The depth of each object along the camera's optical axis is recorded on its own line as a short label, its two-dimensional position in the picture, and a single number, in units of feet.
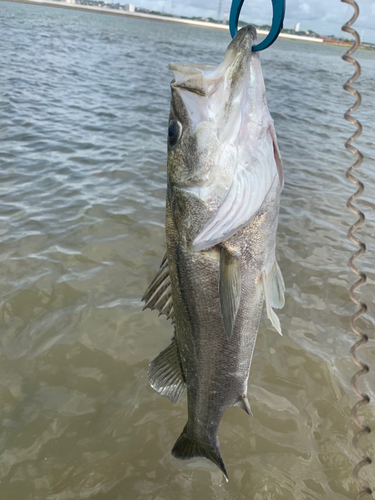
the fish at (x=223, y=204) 1.21
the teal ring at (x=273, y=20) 1.03
